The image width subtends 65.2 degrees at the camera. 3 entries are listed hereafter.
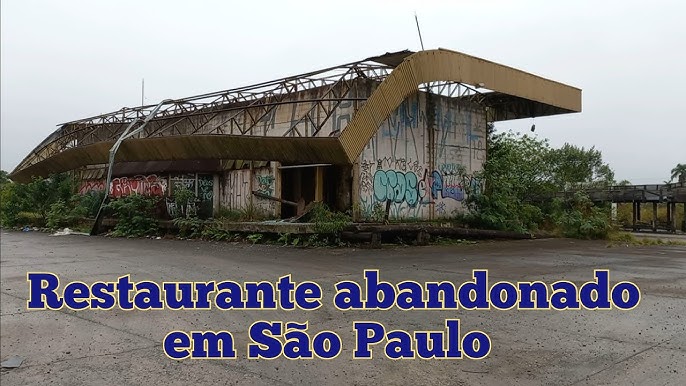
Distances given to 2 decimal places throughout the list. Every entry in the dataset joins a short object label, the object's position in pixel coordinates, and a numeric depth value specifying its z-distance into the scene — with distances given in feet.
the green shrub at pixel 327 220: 53.57
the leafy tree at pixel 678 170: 219.71
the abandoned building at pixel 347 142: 57.77
